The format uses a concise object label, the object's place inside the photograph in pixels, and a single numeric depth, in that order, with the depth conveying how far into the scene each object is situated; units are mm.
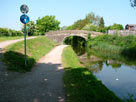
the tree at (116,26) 46716
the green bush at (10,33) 27775
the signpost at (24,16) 7074
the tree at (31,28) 41009
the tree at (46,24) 51538
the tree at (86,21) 59119
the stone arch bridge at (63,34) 32469
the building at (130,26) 51281
